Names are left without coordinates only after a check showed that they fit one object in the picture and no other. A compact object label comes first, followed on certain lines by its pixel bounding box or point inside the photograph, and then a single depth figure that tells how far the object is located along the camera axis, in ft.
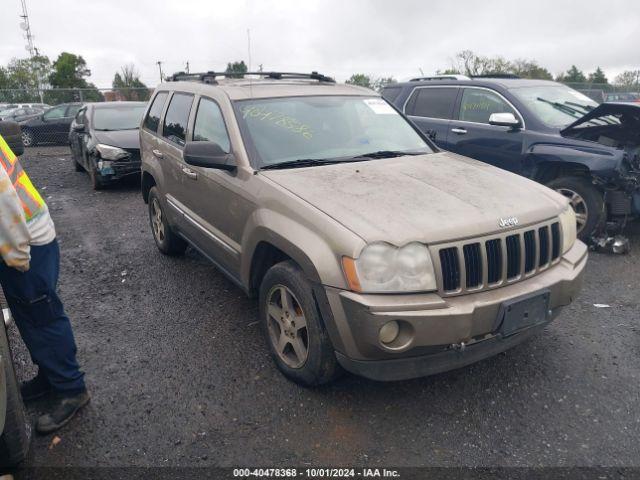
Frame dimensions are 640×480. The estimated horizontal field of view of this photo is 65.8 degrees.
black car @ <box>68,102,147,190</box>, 27.68
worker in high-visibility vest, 7.64
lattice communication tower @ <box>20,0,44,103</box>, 174.34
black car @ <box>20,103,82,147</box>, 50.39
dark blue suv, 16.94
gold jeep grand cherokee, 7.97
